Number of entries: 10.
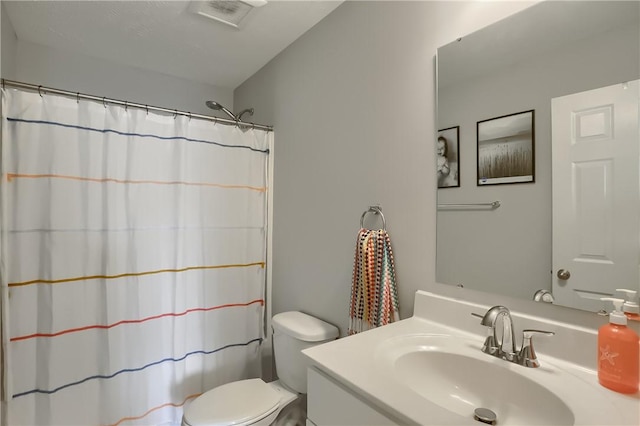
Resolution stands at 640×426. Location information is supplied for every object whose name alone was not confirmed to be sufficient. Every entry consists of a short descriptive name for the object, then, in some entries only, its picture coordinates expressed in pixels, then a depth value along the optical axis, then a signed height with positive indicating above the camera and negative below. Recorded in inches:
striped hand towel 49.9 -10.9
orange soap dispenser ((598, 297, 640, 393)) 28.1 -12.3
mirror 32.1 +8.7
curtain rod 55.8 +22.3
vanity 27.1 -15.8
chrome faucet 34.1 -14.0
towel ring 53.6 +0.6
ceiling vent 61.9 +41.1
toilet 53.5 -33.0
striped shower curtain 57.4 -9.3
